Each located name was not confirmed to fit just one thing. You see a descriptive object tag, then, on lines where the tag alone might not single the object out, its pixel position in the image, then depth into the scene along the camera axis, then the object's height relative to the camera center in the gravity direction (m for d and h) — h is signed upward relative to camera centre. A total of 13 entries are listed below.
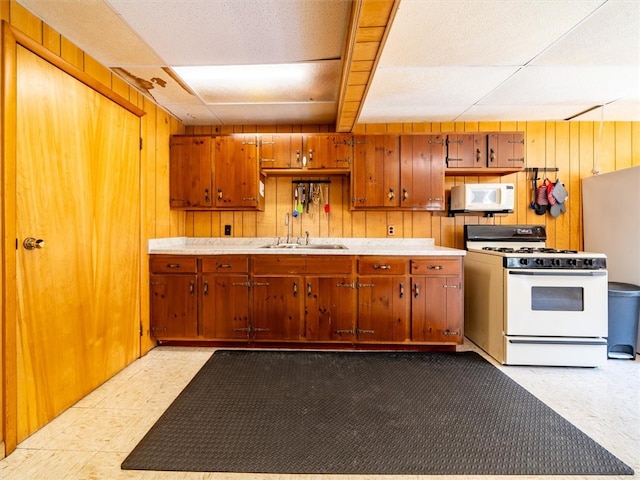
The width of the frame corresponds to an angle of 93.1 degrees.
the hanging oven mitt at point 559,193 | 3.21 +0.45
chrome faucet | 3.38 +0.16
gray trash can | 2.57 -0.70
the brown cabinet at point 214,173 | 3.04 +0.65
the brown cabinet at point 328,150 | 3.03 +0.86
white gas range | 2.40 -0.58
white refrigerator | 2.75 +0.16
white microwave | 3.00 +0.39
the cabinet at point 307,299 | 2.71 -0.57
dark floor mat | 1.45 -1.07
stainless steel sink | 3.21 -0.10
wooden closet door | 1.63 -0.01
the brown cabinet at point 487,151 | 2.99 +0.84
